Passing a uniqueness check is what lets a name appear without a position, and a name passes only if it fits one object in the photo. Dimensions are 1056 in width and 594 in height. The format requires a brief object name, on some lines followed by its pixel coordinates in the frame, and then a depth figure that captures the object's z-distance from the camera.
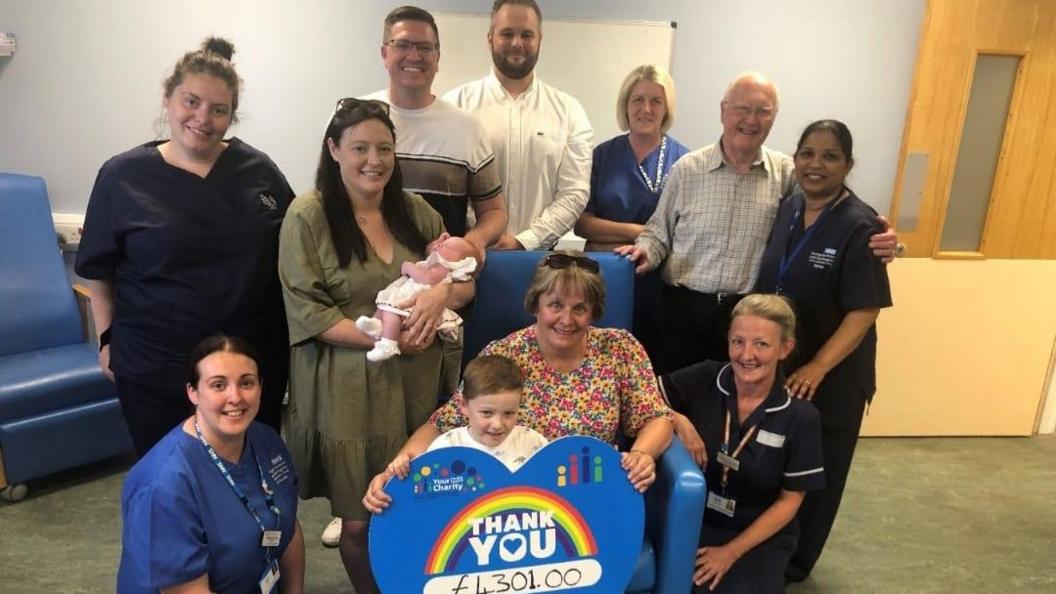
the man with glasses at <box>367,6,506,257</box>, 2.03
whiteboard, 3.35
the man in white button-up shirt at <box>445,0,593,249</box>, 2.33
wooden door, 3.16
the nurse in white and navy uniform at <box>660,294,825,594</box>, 1.81
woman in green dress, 1.65
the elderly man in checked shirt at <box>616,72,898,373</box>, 2.17
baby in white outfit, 1.62
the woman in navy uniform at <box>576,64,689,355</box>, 2.46
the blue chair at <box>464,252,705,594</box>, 1.64
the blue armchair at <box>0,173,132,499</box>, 2.65
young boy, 1.58
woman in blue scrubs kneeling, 1.46
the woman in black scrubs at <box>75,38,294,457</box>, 1.71
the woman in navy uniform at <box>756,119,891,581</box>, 1.99
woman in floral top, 1.72
